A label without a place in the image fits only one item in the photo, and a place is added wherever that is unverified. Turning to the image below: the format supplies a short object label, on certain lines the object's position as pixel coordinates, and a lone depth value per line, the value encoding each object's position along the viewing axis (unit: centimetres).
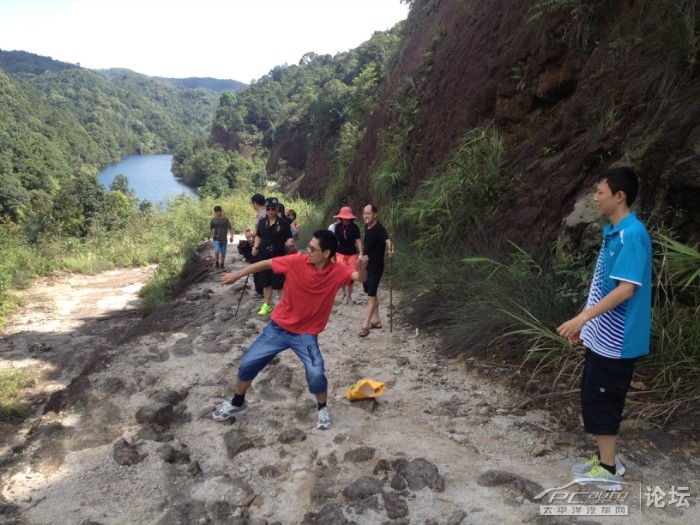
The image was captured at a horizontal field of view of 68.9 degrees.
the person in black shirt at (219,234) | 1061
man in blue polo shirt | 247
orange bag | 438
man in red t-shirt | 380
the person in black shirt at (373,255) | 629
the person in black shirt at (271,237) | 697
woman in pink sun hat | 678
